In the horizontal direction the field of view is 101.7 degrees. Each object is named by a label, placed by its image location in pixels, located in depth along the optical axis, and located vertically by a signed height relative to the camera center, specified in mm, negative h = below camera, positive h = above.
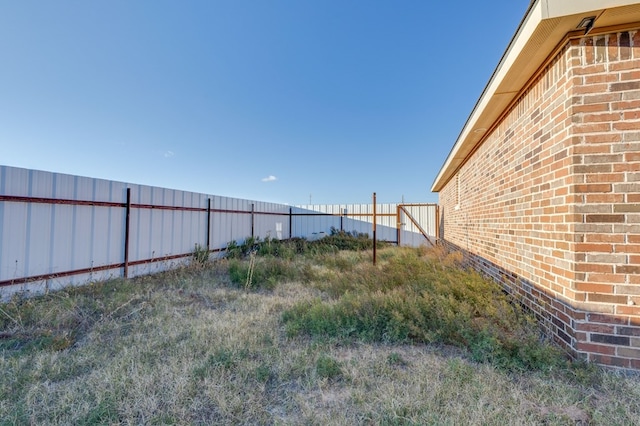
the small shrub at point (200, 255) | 6736 -914
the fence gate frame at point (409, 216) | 11656 +340
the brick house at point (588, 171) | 1992 +443
